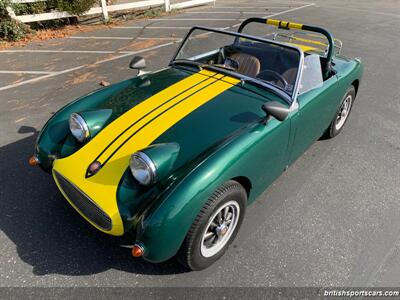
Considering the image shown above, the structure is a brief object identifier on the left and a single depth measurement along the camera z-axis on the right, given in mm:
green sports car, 2201
